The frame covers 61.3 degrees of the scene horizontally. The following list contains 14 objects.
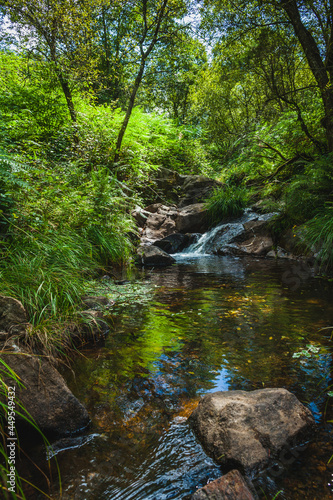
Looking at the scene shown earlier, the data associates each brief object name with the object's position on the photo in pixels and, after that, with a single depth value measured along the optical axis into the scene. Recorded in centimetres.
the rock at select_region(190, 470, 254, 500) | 124
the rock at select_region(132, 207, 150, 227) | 1142
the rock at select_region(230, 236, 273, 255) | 855
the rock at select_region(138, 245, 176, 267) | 775
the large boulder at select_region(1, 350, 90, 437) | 168
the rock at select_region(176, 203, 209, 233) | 1139
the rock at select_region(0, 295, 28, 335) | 206
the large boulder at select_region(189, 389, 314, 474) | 152
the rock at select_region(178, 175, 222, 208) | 1296
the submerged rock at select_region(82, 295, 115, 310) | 341
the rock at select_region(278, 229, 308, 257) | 707
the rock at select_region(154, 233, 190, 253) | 1006
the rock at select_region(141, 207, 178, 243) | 1095
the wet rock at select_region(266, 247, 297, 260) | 774
